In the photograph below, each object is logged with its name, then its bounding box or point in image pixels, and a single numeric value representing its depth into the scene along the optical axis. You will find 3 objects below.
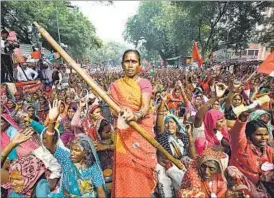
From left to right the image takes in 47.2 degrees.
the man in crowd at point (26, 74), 7.38
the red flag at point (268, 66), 3.94
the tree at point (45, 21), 10.68
